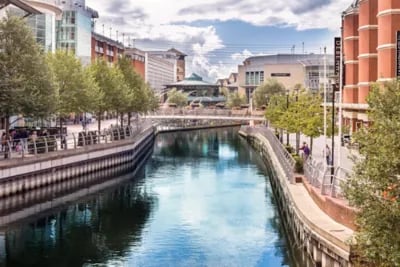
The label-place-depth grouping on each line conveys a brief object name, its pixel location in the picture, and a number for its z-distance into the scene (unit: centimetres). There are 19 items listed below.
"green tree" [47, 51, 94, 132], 5406
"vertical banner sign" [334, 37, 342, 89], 4690
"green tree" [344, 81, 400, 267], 1347
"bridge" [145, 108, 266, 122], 11462
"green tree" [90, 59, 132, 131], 6588
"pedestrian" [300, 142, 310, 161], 4012
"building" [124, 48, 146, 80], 17052
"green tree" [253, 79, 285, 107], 14162
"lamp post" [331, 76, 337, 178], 3086
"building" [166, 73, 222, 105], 19298
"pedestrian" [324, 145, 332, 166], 3562
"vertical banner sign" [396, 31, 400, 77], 4409
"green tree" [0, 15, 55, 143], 3997
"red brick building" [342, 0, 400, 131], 4691
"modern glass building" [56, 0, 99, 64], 11794
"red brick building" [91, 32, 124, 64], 13438
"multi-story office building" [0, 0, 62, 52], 8162
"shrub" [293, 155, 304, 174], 3534
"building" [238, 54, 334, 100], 16812
